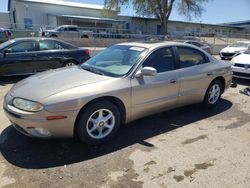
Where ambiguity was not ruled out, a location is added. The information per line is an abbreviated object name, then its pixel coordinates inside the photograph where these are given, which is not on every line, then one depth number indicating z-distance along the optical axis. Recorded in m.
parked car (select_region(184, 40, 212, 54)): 13.86
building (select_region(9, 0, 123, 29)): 26.56
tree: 27.45
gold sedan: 2.62
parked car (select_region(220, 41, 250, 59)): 12.83
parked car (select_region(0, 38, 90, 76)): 6.14
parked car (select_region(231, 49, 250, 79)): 6.27
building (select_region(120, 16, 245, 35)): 32.80
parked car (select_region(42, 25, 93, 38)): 18.11
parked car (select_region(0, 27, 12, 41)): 13.17
